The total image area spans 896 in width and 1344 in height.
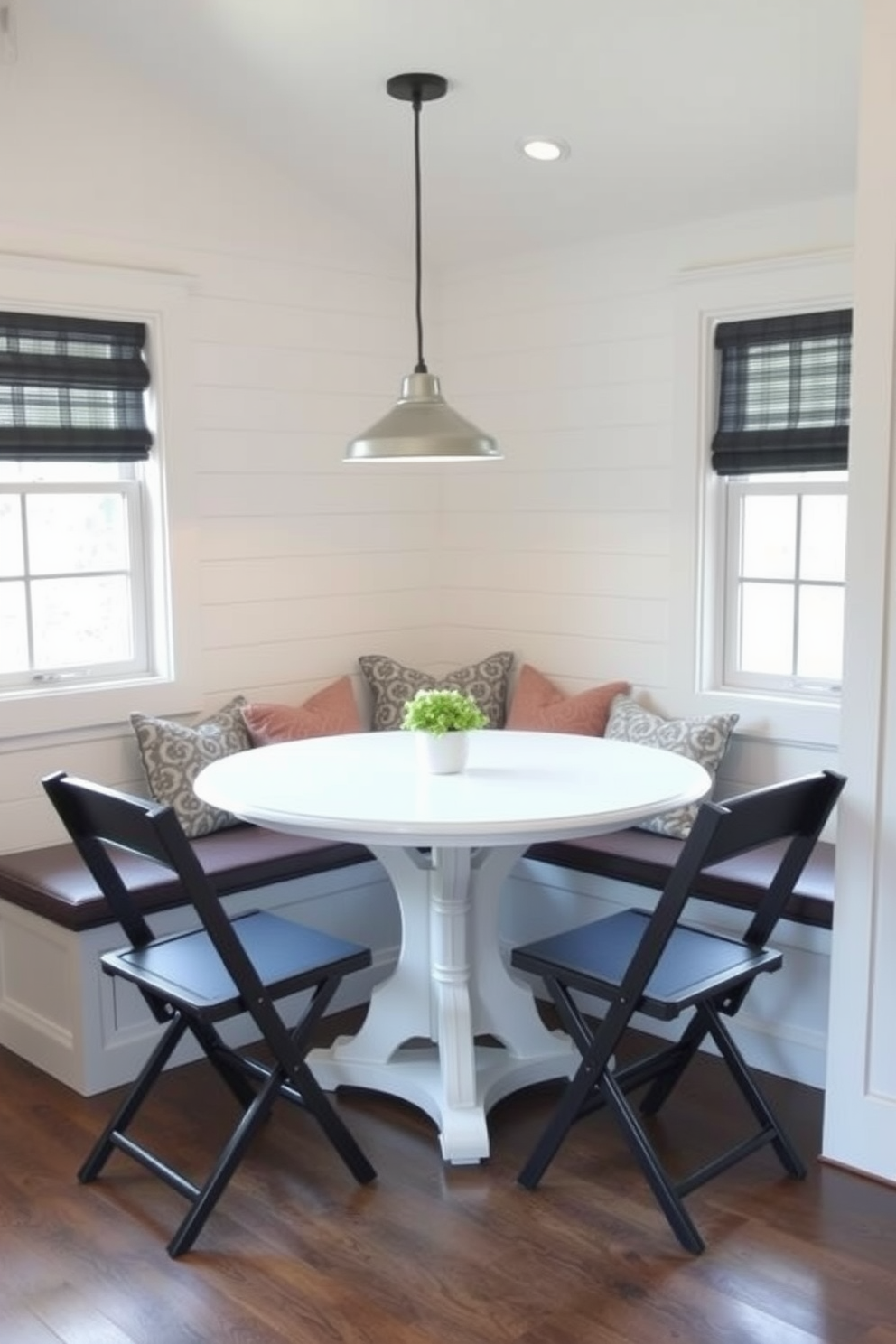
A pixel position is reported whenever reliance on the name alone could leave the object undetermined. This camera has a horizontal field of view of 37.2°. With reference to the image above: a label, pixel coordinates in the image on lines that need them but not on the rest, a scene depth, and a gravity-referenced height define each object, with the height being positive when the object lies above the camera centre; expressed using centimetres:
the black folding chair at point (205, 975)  273 -94
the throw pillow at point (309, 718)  427 -57
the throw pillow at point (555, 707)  439 -55
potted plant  327 -44
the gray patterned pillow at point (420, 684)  473 -50
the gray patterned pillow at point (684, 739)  385 -59
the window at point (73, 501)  390 +14
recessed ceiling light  393 +117
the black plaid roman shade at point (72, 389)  386 +47
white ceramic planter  329 -51
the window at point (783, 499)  396 +13
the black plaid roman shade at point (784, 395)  391 +45
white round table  299 -81
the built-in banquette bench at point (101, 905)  343 -95
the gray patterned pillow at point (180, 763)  393 -65
